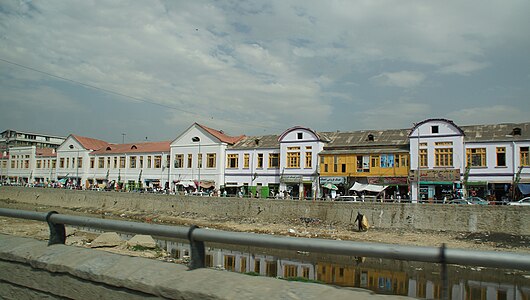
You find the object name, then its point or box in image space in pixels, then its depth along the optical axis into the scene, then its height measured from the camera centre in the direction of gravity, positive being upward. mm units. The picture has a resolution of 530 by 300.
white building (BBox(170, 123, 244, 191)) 54656 +2472
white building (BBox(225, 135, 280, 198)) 51156 +1216
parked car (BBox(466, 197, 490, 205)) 34938 -1748
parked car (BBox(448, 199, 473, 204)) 35281 -1797
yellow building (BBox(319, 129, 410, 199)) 43469 +1884
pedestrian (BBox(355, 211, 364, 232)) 35156 -3491
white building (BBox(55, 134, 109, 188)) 69938 +2514
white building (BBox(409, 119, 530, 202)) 39000 +2013
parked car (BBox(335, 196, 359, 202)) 39781 -1943
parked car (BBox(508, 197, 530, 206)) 33059 -1693
